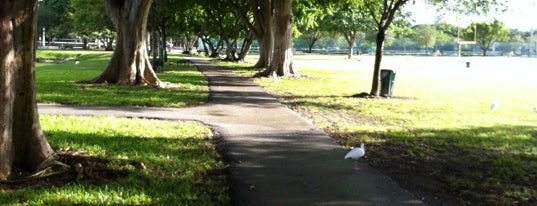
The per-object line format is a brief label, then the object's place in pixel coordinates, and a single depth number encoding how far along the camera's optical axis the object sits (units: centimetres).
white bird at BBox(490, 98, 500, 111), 1386
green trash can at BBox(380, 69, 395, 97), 1637
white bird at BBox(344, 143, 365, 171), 666
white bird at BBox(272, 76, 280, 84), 2177
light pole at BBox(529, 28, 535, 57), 10110
